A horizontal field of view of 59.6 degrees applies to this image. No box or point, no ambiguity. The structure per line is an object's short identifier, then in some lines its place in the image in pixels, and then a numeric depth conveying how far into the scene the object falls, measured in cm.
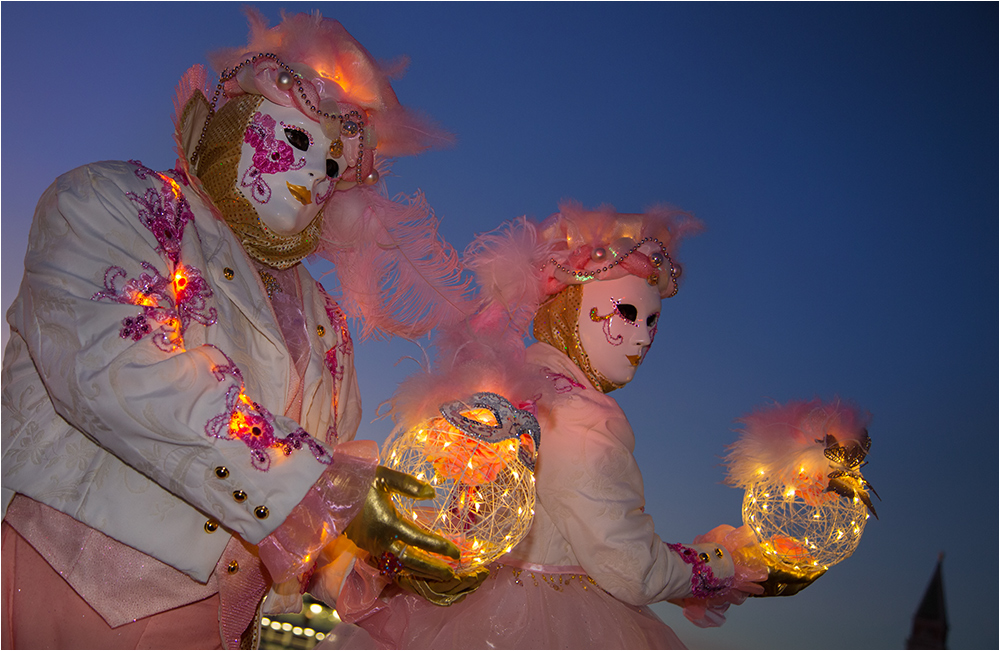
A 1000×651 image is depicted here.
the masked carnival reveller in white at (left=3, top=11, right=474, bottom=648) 165
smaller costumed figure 246
